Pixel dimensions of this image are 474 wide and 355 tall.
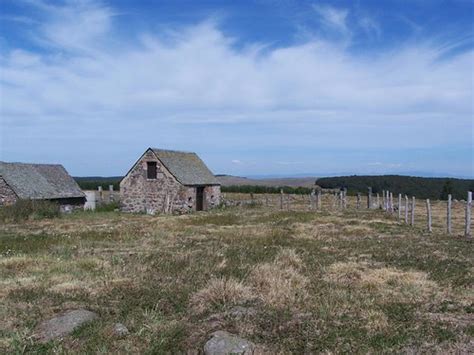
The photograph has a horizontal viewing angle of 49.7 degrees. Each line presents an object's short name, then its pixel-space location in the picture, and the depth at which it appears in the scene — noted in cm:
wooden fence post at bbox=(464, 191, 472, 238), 1861
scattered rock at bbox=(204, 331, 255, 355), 634
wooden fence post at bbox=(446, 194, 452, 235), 1995
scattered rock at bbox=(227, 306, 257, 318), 761
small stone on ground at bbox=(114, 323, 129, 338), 713
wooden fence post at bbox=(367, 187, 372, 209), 3834
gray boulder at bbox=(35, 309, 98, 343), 706
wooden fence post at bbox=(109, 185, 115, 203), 4275
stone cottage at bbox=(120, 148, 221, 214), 3506
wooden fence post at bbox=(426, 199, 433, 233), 2094
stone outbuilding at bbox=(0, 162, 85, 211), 3167
